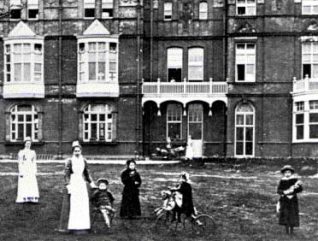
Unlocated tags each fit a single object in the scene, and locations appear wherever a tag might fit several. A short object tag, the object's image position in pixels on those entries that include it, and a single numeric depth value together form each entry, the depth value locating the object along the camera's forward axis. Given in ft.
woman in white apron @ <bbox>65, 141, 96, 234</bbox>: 48.62
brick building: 124.98
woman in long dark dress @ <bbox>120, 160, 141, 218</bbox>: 55.36
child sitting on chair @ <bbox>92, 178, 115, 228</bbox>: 52.08
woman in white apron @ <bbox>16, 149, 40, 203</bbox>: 63.52
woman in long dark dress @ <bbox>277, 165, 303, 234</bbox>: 51.11
